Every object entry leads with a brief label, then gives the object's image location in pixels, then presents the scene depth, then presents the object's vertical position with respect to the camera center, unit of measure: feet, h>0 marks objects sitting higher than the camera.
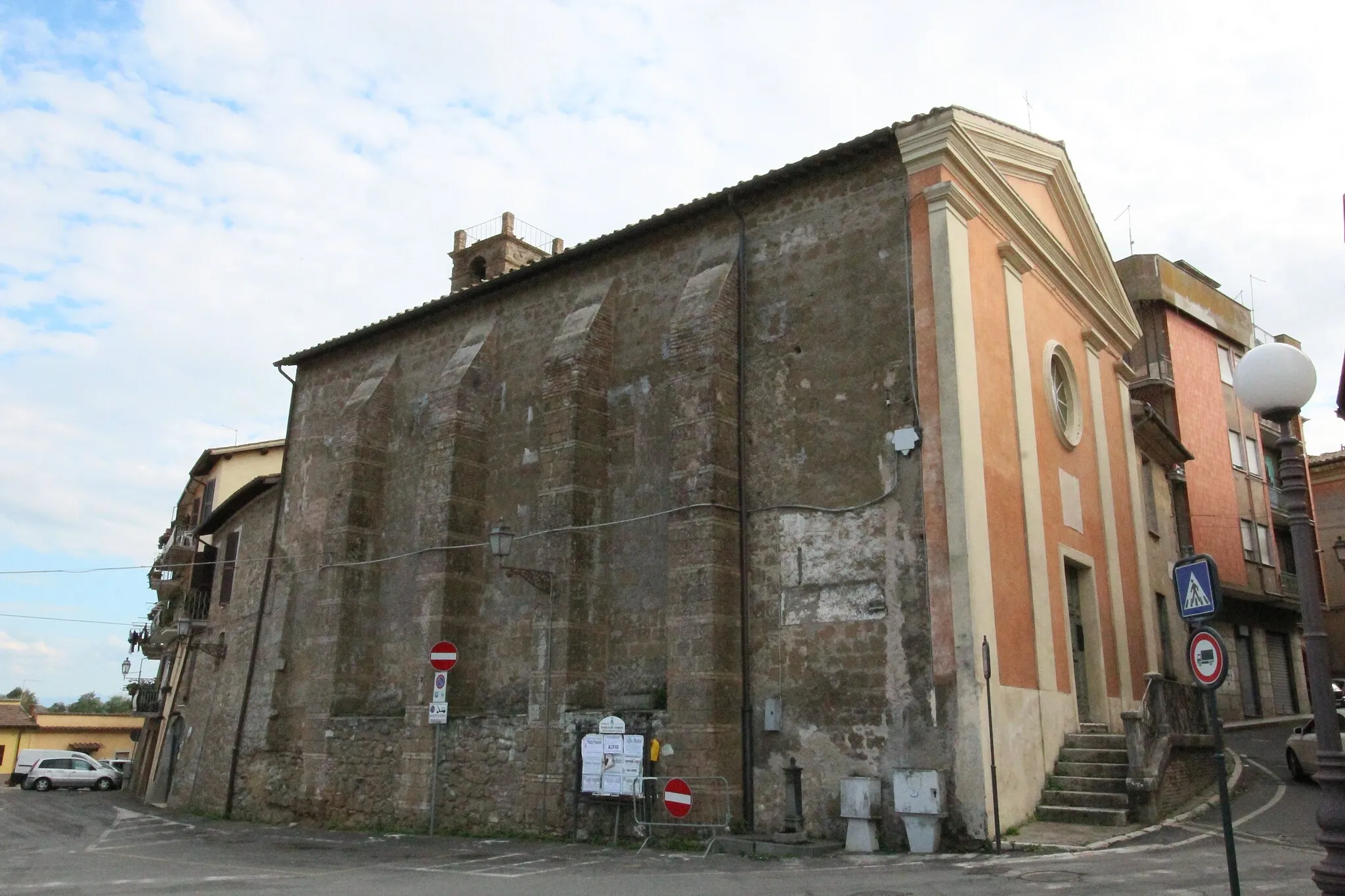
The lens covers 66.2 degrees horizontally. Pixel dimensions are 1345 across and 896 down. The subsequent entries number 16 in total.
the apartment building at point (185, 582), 83.20 +12.89
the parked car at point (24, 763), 131.13 -4.62
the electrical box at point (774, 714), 42.11 +1.16
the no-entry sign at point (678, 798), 39.78 -2.14
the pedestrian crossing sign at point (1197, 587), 20.88 +3.31
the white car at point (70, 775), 114.52 -5.27
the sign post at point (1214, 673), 19.12 +1.53
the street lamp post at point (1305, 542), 18.03 +3.95
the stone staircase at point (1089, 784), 39.14 -1.29
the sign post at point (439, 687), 49.62 +2.29
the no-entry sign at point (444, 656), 49.57 +3.64
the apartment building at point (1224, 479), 90.33 +24.62
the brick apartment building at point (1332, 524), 110.01 +24.92
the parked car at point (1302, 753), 50.26 +0.10
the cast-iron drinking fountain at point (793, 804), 38.91 -2.23
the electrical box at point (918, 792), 35.88 -1.54
